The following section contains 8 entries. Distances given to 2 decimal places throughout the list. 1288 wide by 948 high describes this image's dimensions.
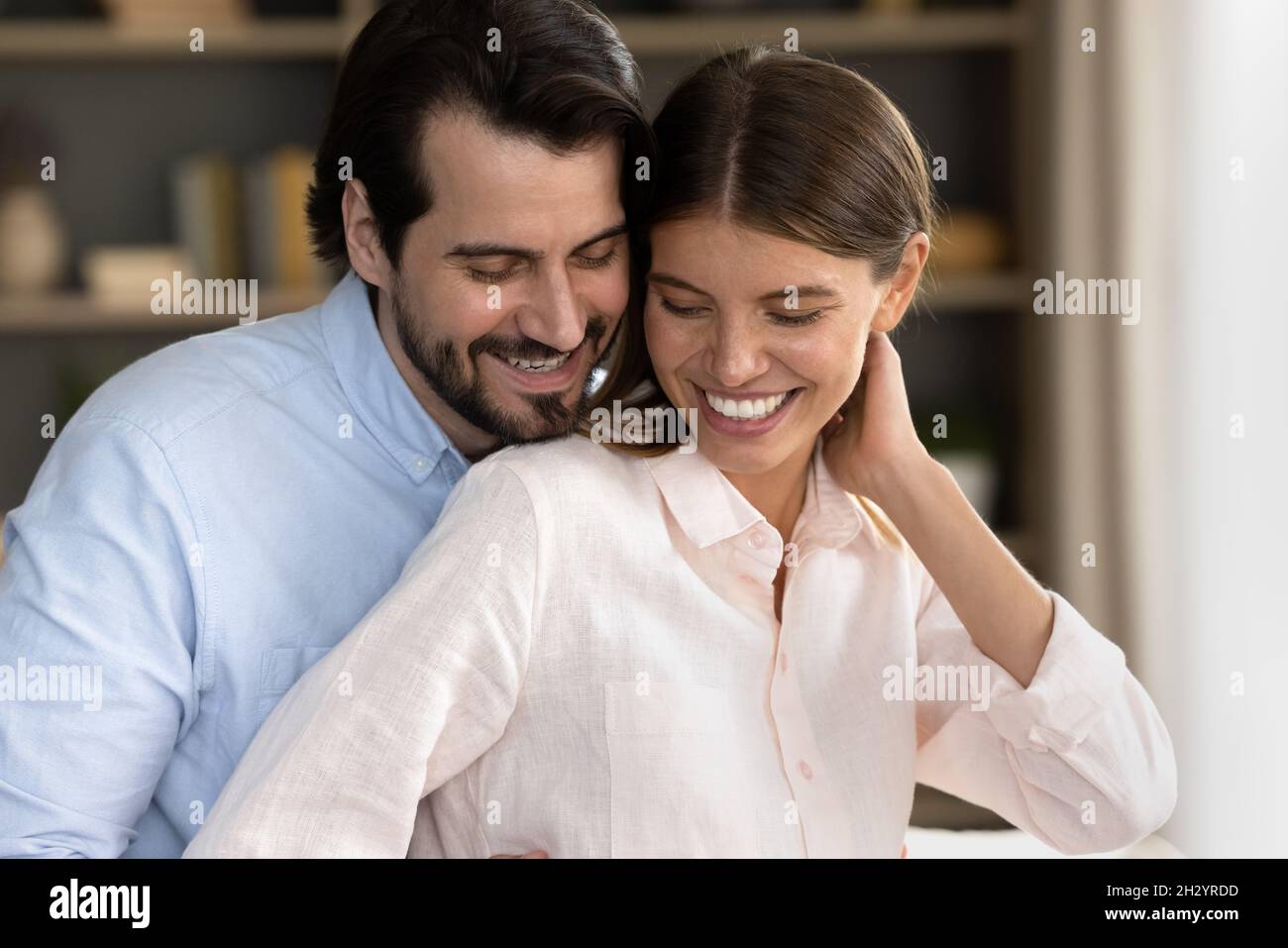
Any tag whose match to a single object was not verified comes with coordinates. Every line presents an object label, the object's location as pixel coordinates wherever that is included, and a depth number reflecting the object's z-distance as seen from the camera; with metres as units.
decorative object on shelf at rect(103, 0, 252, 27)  2.96
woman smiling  1.10
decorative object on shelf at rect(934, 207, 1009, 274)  3.17
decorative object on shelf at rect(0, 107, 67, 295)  3.03
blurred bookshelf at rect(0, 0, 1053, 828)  3.04
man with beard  1.28
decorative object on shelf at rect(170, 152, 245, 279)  3.06
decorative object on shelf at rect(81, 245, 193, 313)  3.04
